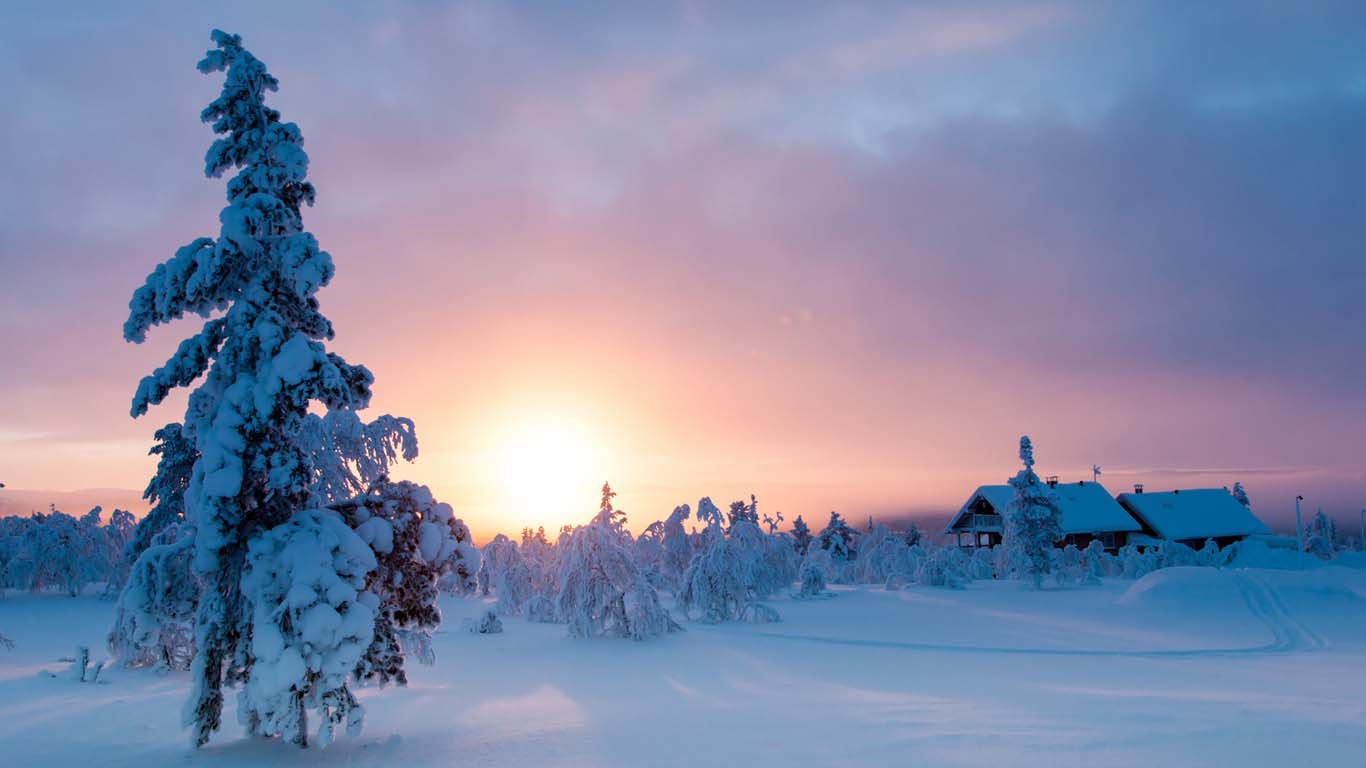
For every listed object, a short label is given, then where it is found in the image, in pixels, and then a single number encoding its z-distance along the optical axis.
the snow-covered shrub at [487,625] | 31.62
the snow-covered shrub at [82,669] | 19.20
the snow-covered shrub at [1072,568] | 50.67
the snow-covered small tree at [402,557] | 11.27
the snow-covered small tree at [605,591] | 27.52
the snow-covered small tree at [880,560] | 62.22
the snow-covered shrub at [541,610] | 37.31
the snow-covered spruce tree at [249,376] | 10.38
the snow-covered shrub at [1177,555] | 62.56
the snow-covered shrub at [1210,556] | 62.59
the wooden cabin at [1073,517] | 66.44
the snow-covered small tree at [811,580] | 45.97
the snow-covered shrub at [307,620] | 9.66
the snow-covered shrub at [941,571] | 50.64
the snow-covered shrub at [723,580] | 33.53
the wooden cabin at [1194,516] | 68.62
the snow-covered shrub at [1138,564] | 58.44
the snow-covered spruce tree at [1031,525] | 49.00
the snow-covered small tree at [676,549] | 37.41
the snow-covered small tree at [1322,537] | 76.06
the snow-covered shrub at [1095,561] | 53.71
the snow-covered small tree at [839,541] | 74.50
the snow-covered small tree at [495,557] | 51.44
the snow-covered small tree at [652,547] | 36.94
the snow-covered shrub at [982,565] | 60.75
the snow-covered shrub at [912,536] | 78.06
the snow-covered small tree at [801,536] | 78.75
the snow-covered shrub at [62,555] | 52.25
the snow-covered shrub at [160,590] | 10.96
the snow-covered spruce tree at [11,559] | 50.84
